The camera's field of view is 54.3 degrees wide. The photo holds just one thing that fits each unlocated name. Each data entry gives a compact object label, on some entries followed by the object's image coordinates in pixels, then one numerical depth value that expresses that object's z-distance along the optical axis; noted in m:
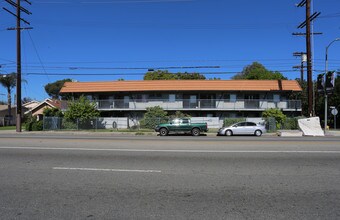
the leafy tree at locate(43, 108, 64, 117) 42.60
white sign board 27.91
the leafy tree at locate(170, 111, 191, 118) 41.74
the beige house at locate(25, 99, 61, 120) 59.49
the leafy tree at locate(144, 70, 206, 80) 66.50
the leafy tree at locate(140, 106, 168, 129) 38.56
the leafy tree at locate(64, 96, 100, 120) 38.62
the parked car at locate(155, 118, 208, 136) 28.69
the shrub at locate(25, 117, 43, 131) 37.44
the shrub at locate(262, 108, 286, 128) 38.12
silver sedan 29.19
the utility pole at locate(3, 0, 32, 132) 33.69
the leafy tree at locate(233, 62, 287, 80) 63.28
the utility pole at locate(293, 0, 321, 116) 31.56
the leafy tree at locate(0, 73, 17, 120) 65.01
